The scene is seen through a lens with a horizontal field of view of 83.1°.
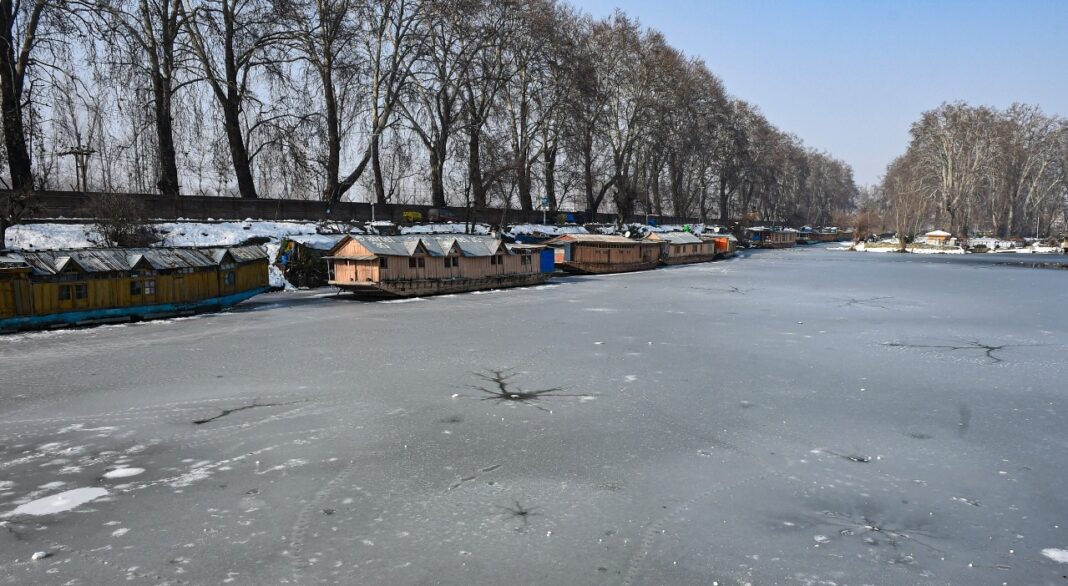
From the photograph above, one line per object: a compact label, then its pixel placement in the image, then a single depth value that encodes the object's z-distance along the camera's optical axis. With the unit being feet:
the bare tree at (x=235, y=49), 103.30
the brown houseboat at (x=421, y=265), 84.38
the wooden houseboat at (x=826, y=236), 387.96
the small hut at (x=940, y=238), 262.22
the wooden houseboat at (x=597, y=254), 137.59
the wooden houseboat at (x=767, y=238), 299.62
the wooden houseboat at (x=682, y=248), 178.14
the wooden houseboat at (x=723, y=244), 218.38
